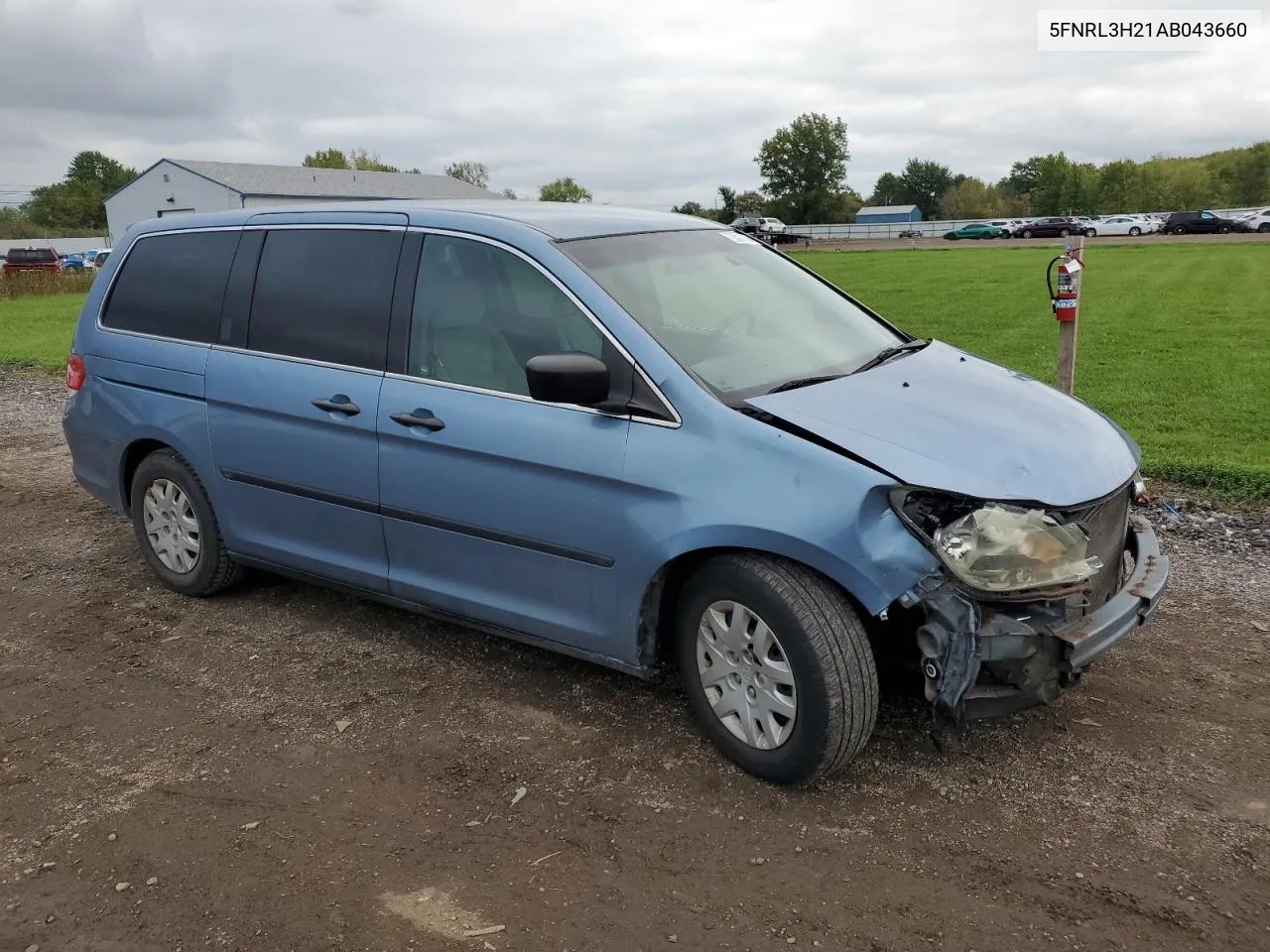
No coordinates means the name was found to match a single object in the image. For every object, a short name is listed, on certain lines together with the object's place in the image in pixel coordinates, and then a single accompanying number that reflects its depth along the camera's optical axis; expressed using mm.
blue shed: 98744
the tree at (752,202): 96006
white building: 57156
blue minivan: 3158
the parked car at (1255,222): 51375
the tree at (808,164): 97438
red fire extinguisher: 6844
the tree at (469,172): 100212
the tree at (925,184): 122250
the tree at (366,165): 95369
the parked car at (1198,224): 52219
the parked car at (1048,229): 59250
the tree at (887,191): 124875
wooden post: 7137
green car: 63281
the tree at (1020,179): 119812
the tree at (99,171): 114750
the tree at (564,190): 97375
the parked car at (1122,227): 57250
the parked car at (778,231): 52031
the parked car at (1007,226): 63219
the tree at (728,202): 93062
